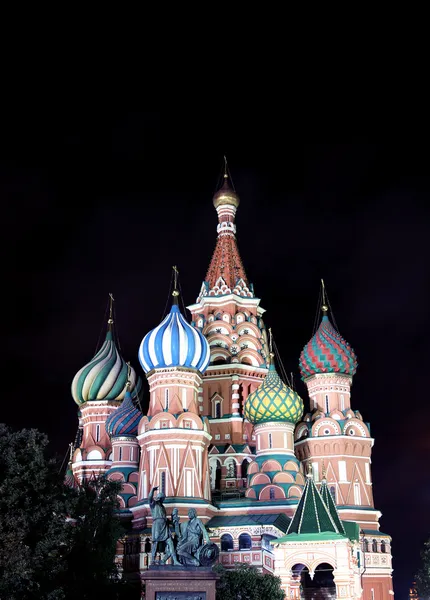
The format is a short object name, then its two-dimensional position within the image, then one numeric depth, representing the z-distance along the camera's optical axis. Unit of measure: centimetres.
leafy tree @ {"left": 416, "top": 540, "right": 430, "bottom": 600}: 4503
